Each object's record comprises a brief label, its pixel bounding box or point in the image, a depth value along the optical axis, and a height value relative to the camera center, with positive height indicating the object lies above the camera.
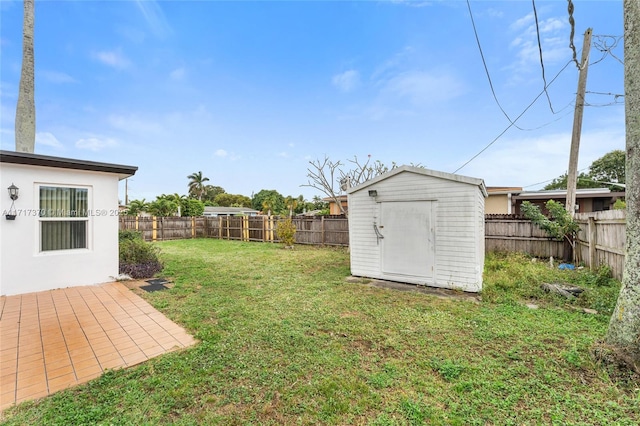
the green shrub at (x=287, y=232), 12.11 -0.72
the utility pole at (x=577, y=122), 7.39 +2.66
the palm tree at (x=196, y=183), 42.34 +5.63
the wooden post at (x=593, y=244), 6.13 -0.71
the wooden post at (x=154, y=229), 15.70 -0.69
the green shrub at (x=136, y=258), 6.25 -1.07
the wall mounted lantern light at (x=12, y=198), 4.61 +0.36
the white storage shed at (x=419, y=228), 4.98 -0.26
